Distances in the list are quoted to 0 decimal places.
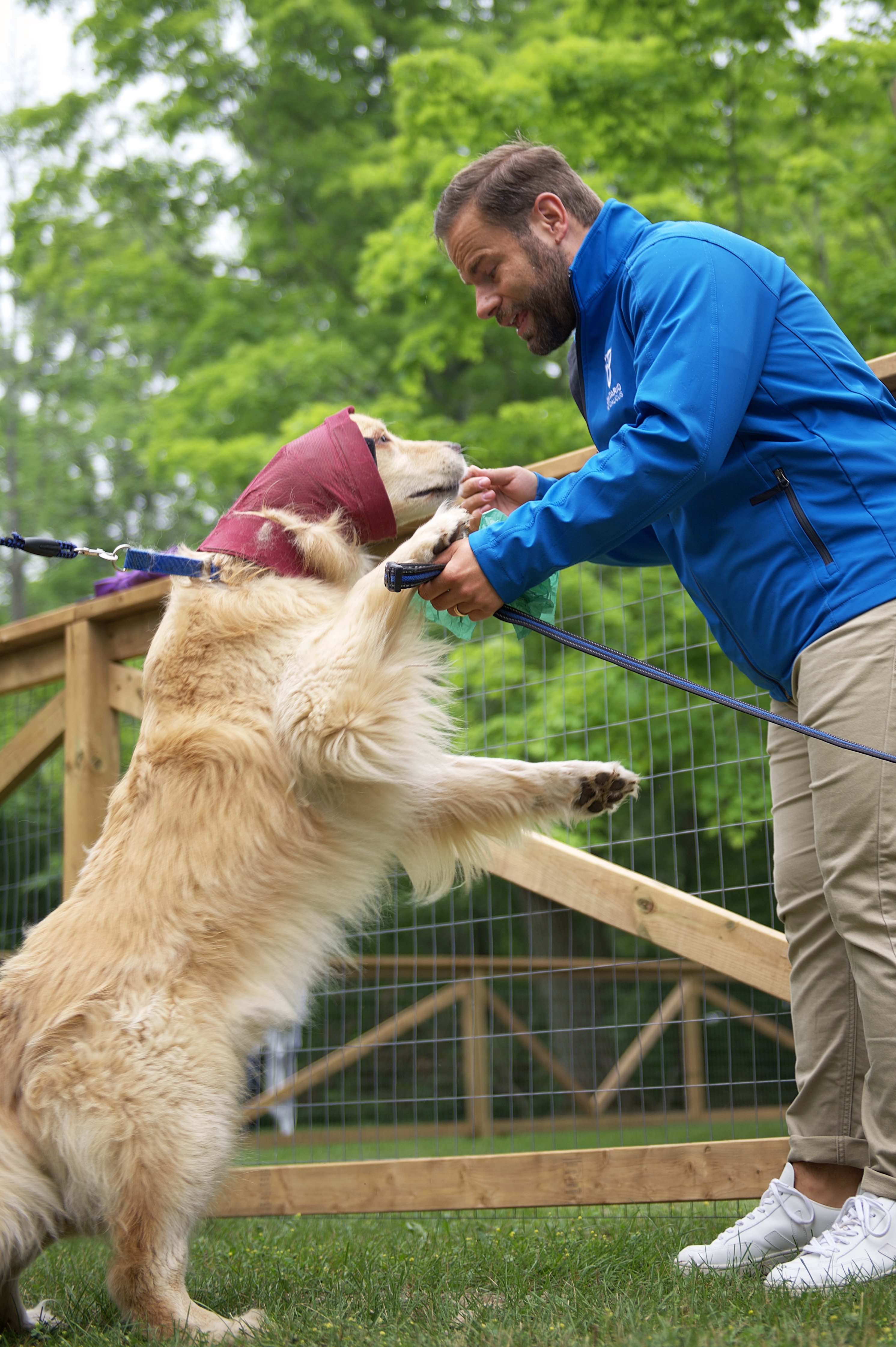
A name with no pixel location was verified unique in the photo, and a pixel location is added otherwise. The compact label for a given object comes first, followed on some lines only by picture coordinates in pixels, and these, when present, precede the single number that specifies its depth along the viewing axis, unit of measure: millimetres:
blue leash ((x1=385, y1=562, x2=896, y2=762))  2322
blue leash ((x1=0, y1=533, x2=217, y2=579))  2824
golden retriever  2406
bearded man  2090
